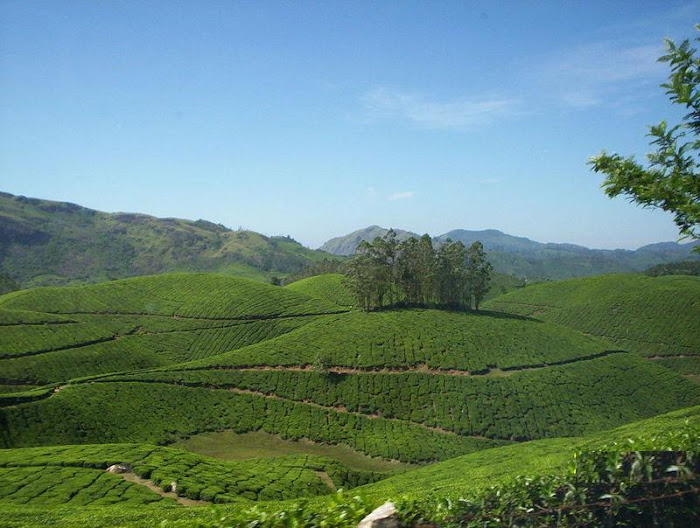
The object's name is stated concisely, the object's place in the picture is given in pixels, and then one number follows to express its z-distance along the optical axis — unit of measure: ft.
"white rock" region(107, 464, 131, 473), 94.79
